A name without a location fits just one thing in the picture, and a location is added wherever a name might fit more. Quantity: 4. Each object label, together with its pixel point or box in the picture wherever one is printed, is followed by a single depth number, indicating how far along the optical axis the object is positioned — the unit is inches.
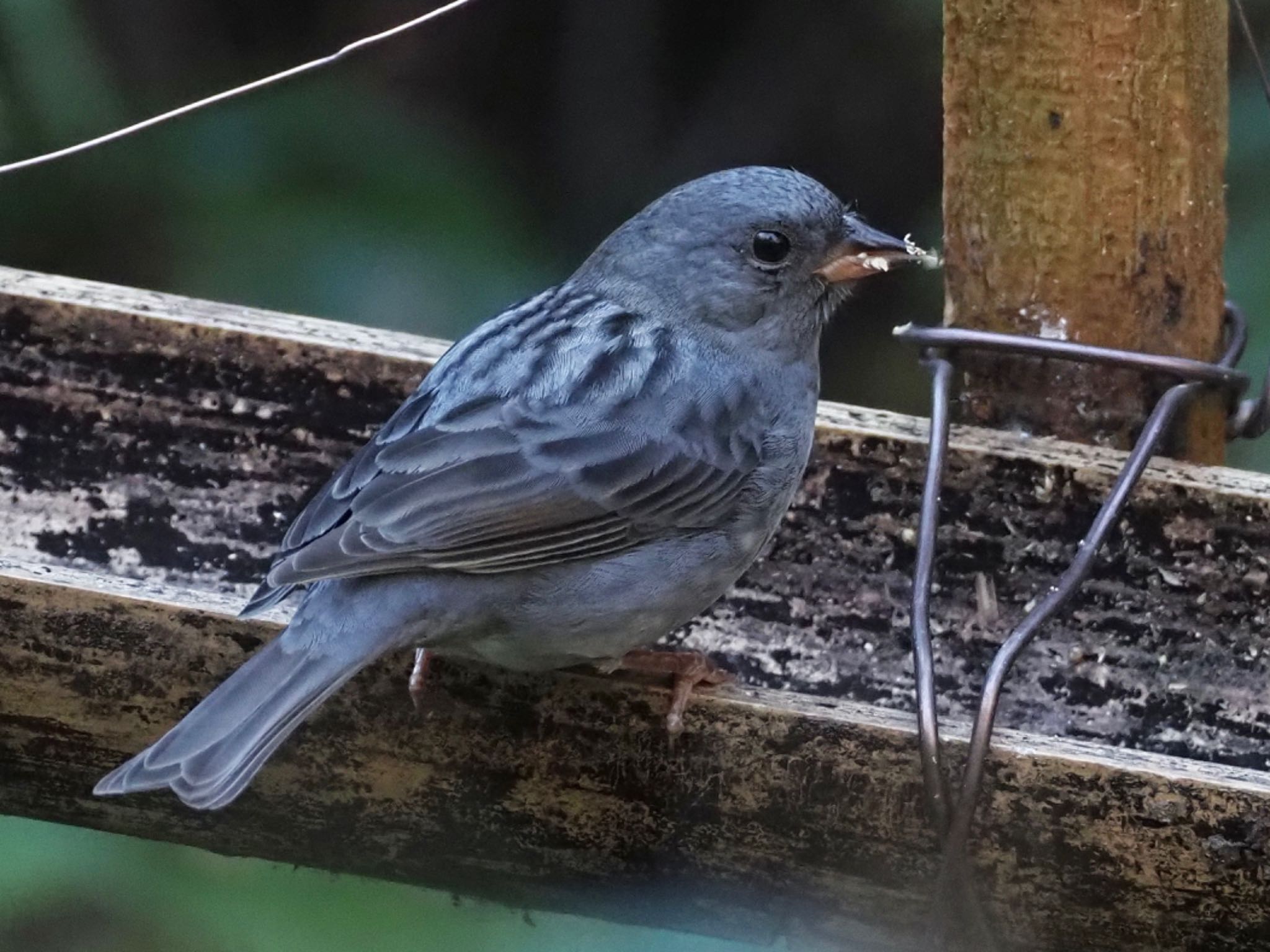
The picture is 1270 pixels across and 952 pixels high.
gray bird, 167.9
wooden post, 216.5
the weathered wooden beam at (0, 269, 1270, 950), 159.2
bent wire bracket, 149.8
